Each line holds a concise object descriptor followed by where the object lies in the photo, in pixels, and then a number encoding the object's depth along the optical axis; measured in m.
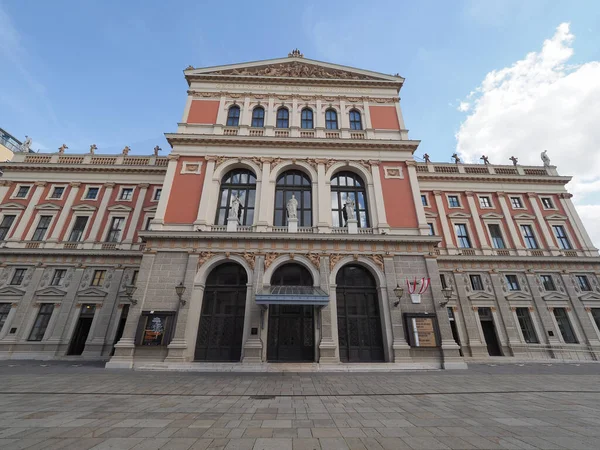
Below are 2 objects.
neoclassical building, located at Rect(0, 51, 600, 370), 14.41
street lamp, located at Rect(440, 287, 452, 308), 14.23
